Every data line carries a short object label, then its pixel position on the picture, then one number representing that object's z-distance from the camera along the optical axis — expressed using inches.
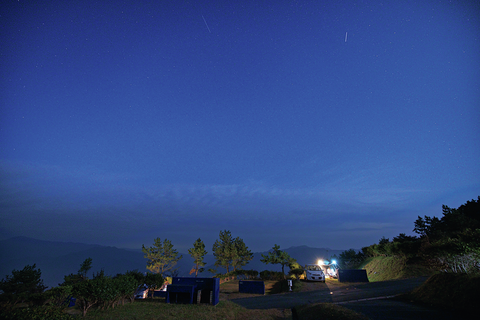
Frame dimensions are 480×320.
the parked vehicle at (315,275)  1146.0
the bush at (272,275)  1423.0
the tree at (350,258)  1628.2
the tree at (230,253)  2126.0
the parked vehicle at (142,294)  986.2
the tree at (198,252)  2123.5
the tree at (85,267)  1908.2
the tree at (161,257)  2016.5
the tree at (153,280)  764.3
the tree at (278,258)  1658.5
